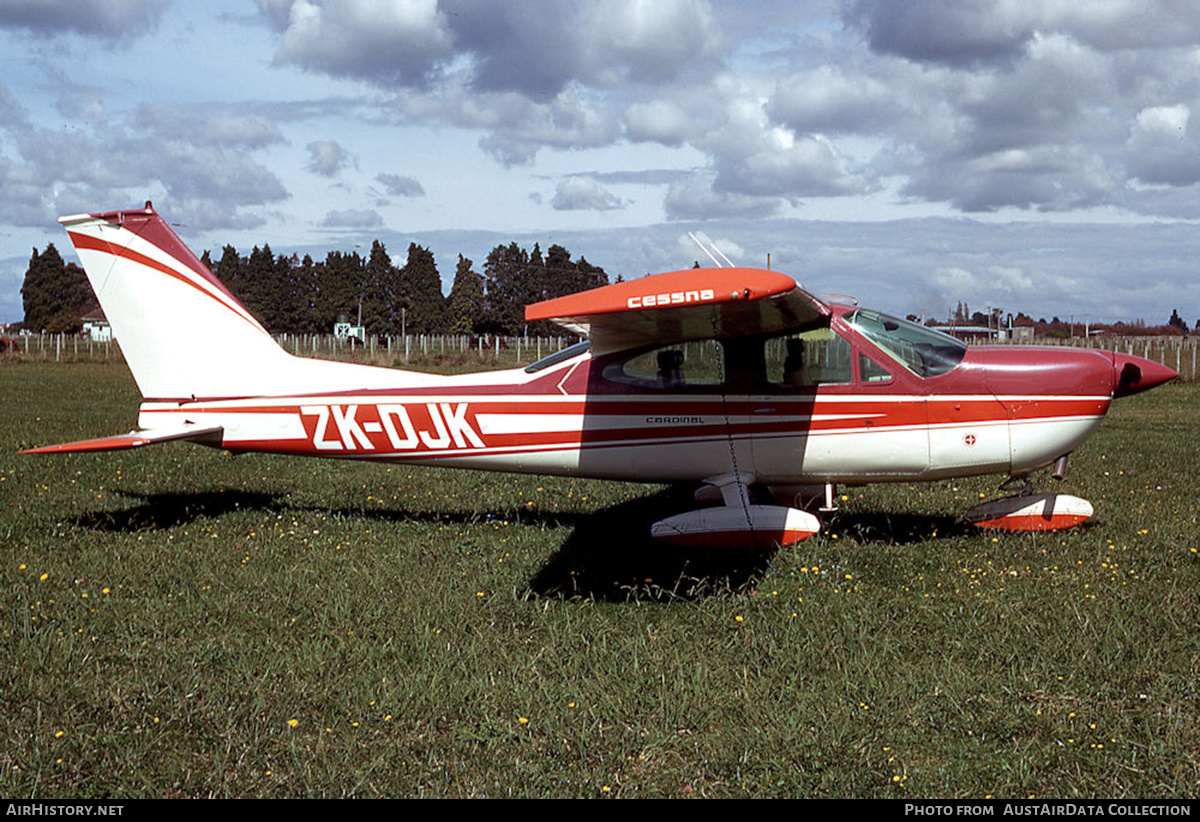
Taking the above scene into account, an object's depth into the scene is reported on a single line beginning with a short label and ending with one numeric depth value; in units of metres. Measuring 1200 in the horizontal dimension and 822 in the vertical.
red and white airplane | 7.29
